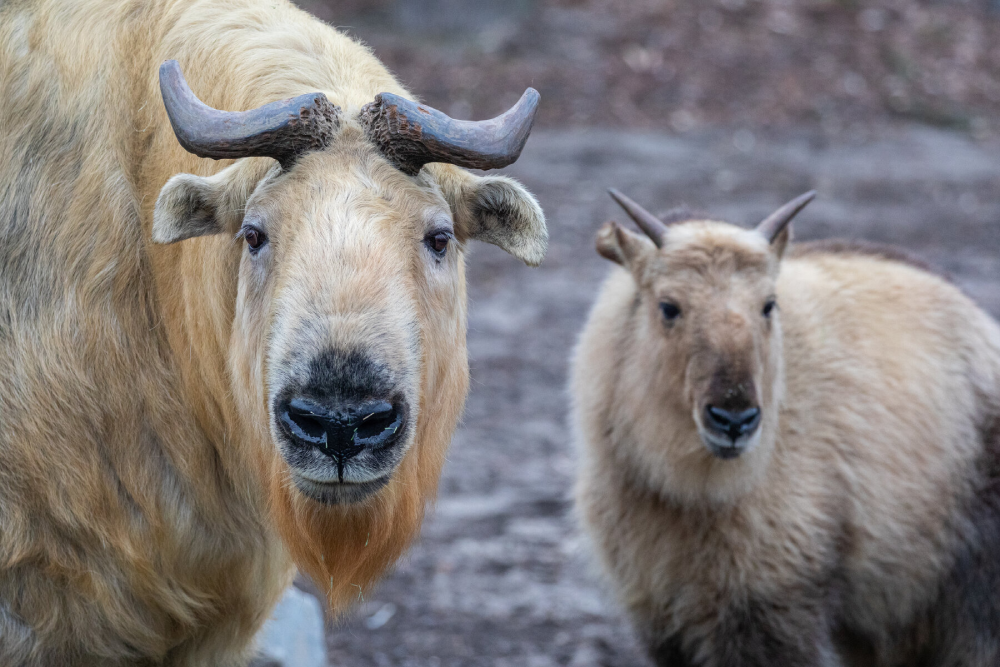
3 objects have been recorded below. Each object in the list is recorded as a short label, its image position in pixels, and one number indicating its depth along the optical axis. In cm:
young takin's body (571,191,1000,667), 874
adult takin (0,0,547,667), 582
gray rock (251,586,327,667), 809
